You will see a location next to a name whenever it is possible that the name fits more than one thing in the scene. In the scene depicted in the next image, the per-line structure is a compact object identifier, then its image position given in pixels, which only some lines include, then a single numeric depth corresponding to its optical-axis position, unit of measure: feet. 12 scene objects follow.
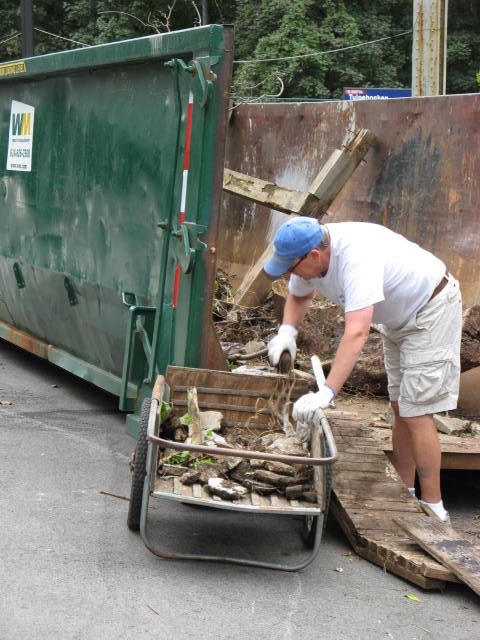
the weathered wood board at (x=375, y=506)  14.11
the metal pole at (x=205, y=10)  75.31
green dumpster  18.12
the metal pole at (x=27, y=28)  52.13
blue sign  60.23
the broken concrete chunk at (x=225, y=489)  13.99
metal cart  13.64
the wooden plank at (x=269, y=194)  23.63
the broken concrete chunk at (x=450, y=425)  17.72
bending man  14.87
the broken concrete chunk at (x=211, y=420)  16.38
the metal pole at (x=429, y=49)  36.70
